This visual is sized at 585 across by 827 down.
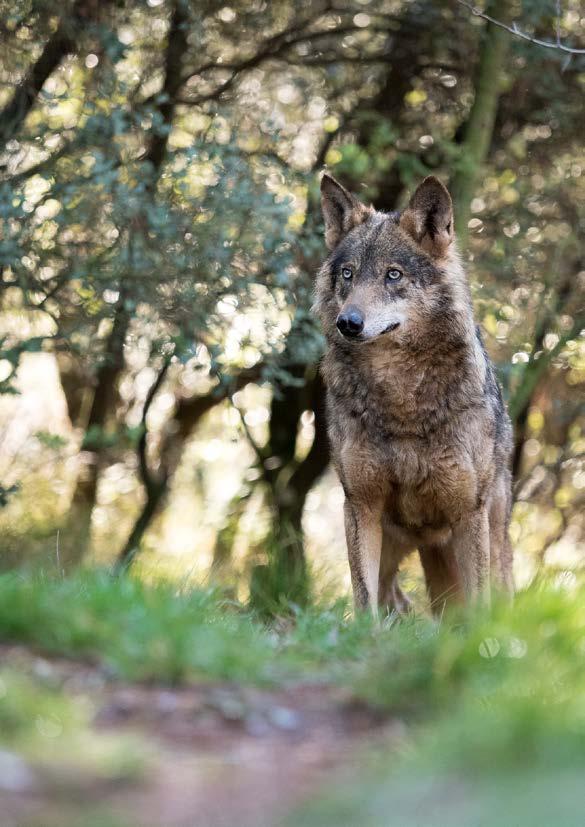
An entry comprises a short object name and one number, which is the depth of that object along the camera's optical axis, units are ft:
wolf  43.62
